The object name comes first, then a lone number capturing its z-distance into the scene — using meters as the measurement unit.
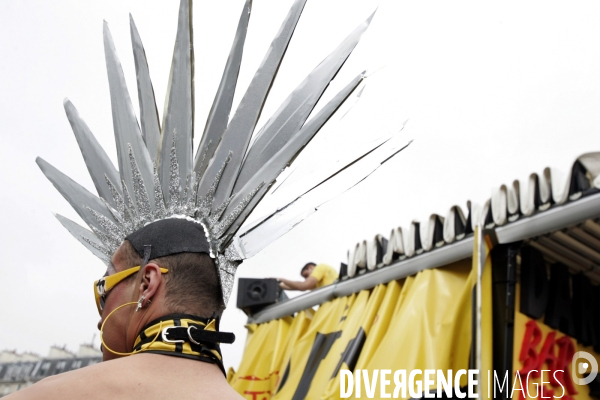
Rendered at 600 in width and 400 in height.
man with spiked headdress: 1.27
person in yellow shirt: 4.80
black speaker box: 4.91
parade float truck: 2.79
